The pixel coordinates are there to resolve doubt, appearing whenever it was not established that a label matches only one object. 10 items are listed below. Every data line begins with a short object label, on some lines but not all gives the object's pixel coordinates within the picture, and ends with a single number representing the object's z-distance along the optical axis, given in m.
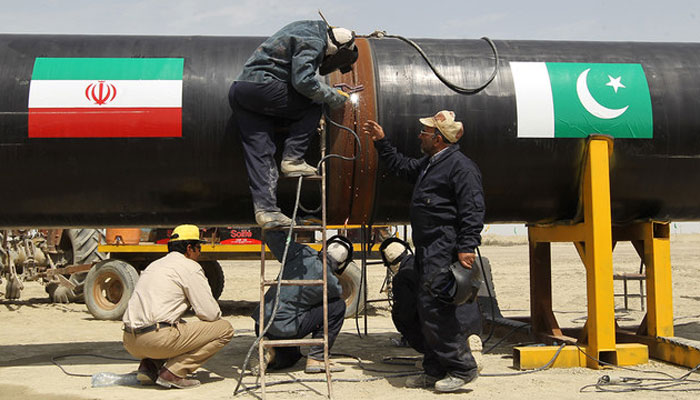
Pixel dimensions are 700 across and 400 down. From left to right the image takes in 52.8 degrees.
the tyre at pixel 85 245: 12.77
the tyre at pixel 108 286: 10.66
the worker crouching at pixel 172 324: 5.09
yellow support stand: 5.70
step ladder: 4.93
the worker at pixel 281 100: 5.16
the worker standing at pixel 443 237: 4.96
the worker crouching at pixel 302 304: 5.51
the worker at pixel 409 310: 5.50
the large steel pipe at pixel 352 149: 5.41
